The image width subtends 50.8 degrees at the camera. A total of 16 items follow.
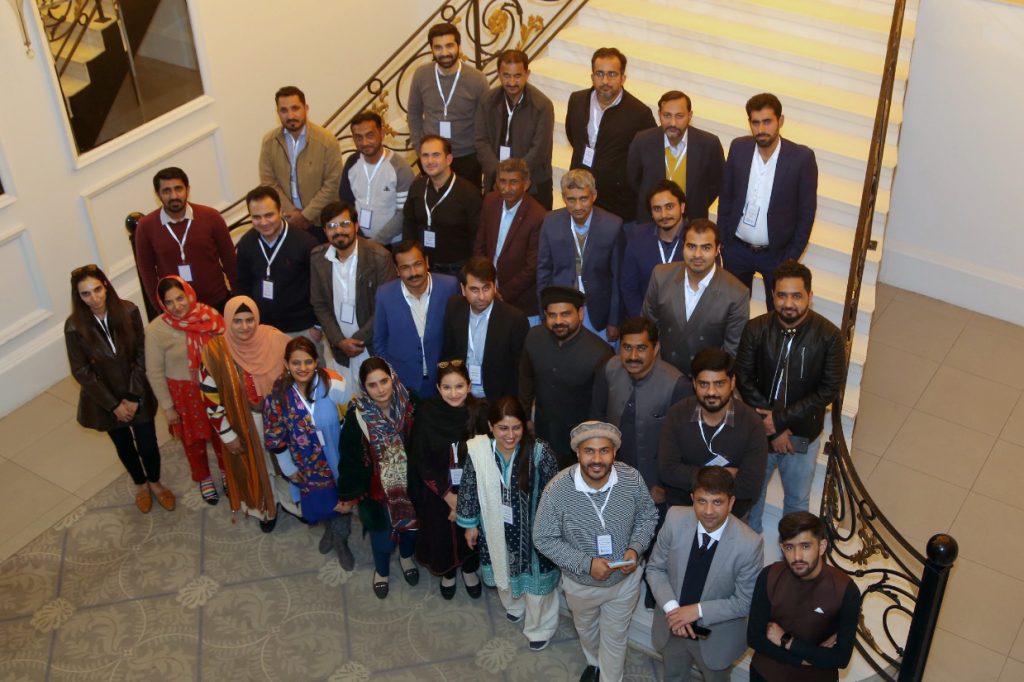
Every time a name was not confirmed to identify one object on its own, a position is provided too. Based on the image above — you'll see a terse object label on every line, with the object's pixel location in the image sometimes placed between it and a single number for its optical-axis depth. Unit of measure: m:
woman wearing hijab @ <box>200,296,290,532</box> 5.82
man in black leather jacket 5.00
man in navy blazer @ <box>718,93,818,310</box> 5.70
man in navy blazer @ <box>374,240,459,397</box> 5.88
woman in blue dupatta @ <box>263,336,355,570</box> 5.52
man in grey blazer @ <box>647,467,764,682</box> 4.49
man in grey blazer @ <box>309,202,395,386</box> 6.06
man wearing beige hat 4.62
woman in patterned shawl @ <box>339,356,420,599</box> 5.34
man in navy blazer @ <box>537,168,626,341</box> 5.80
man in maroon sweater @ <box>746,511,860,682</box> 4.27
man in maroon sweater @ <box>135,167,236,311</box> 6.35
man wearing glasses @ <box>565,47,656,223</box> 6.33
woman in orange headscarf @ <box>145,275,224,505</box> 5.84
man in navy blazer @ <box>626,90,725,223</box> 5.95
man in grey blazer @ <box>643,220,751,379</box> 5.26
